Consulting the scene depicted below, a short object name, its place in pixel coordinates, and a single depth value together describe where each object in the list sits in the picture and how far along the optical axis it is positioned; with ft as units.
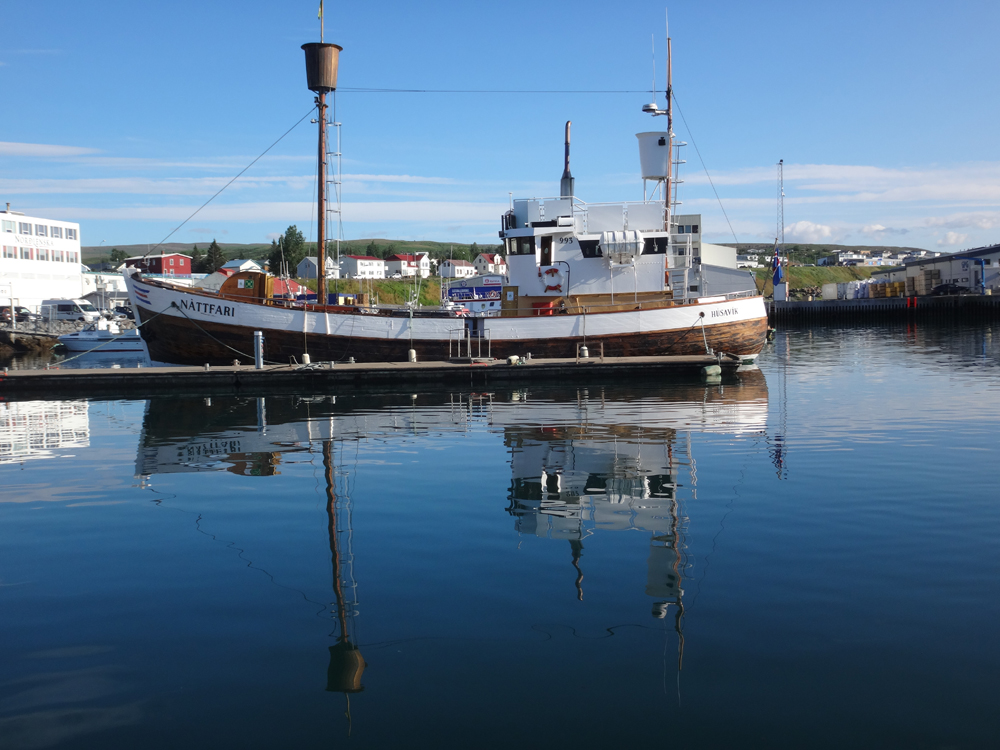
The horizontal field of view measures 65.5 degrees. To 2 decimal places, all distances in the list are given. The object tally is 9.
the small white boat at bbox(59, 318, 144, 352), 166.81
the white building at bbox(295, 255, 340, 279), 391.59
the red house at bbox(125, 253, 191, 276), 329.11
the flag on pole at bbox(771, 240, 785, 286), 195.98
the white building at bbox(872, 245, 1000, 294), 270.67
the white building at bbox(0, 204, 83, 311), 222.48
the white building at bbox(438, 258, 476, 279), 430.61
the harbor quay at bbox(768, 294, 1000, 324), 248.93
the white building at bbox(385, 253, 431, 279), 450.71
